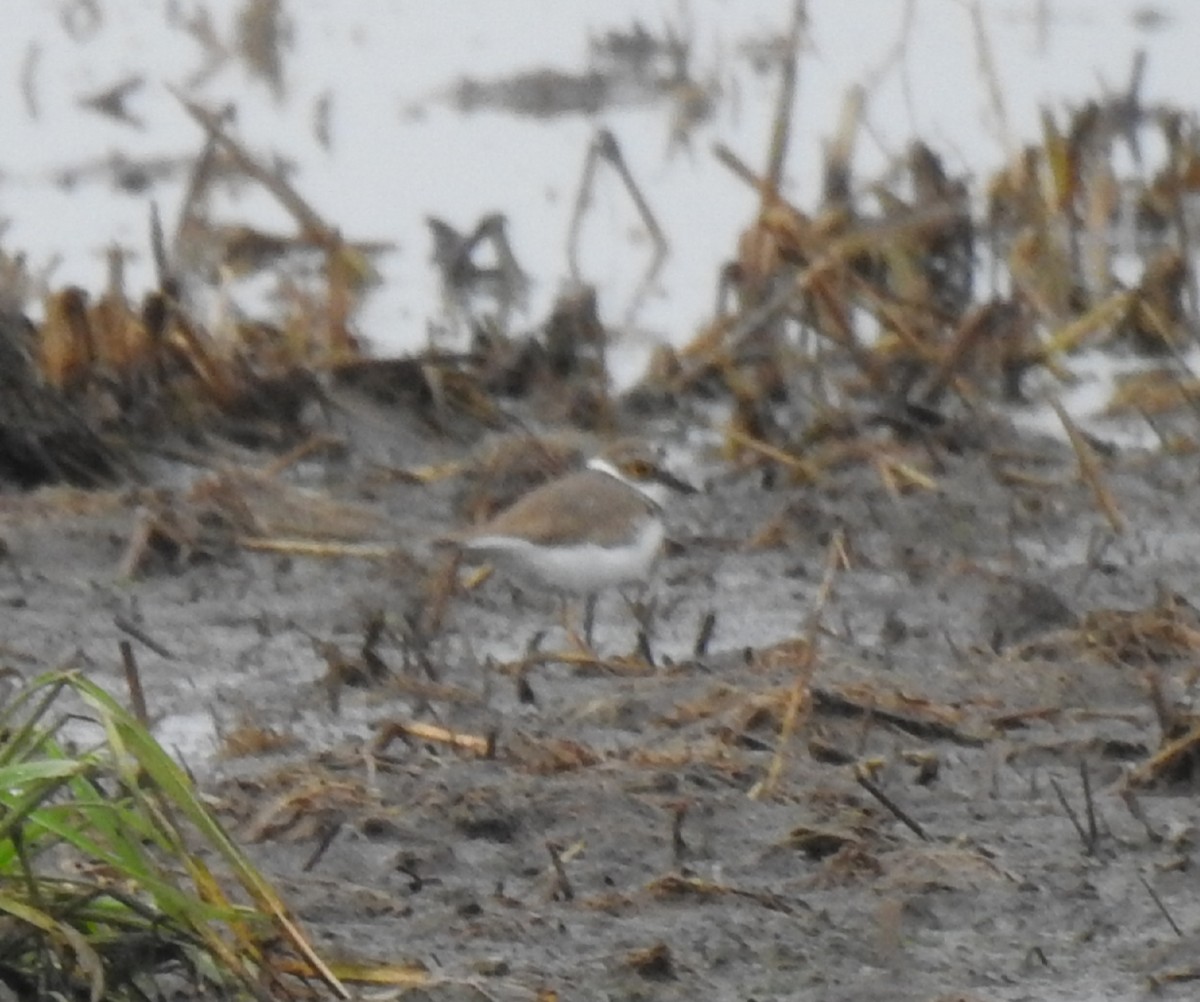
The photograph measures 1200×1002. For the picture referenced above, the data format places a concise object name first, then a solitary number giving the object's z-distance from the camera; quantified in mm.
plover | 13945
